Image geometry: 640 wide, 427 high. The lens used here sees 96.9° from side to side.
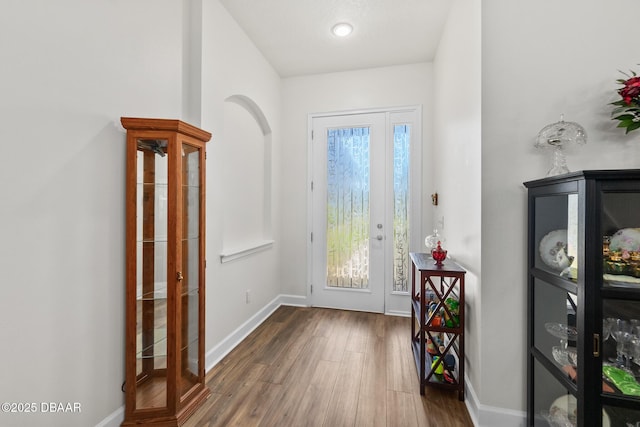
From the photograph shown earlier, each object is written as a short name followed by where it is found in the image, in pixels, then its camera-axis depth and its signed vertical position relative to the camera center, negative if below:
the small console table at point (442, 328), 1.96 -0.80
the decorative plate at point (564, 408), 1.28 -0.92
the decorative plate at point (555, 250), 1.35 -0.18
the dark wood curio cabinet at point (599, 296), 1.14 -0.34
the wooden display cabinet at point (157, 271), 1.63 -0.36
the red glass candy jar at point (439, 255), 2.17 -0.31
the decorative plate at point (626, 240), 1.17 -0.11
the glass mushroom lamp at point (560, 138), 1.48 +0.41
